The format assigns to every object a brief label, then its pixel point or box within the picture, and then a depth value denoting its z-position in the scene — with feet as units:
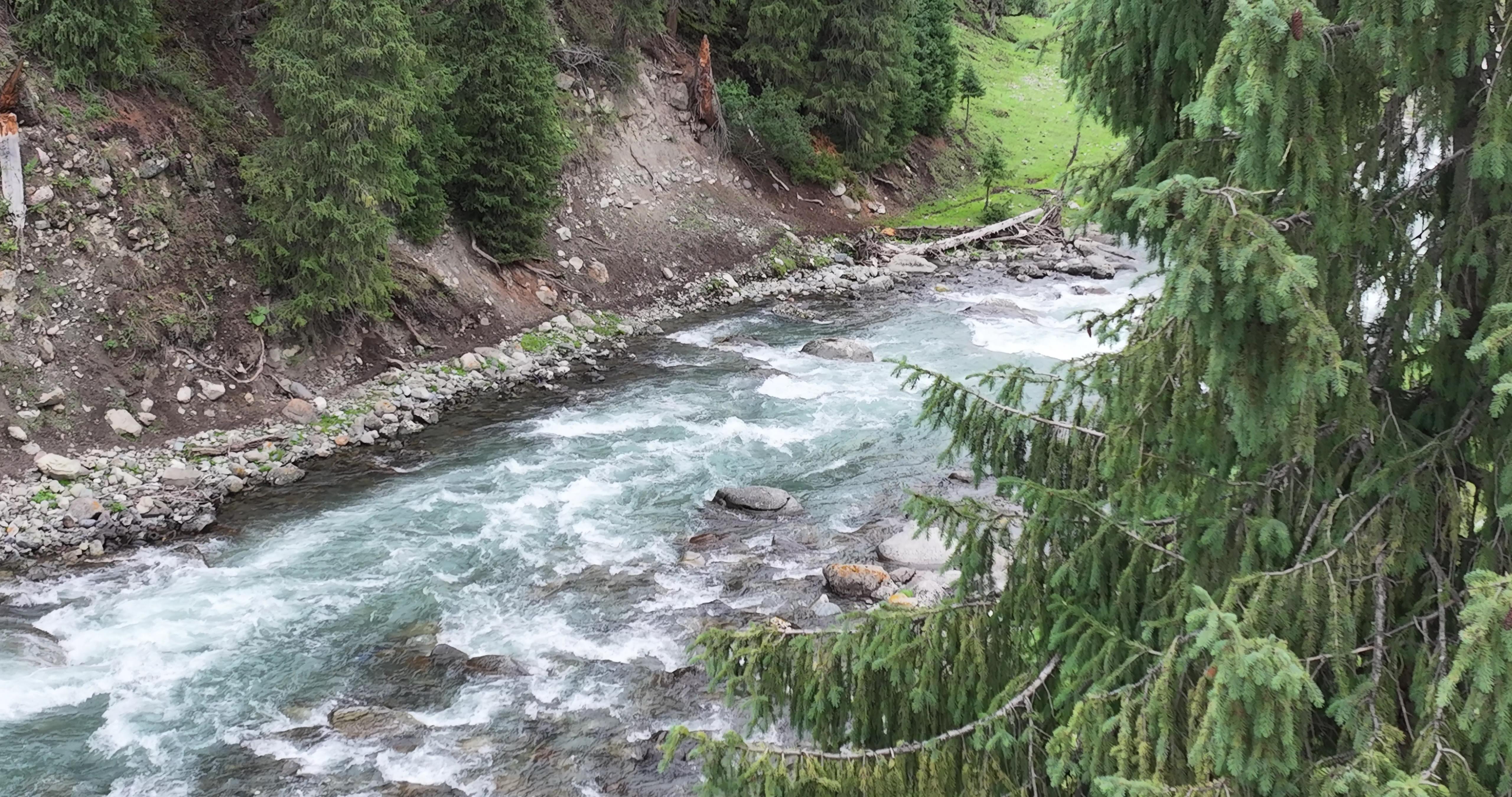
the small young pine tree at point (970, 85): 152.05
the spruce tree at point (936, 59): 136.26
